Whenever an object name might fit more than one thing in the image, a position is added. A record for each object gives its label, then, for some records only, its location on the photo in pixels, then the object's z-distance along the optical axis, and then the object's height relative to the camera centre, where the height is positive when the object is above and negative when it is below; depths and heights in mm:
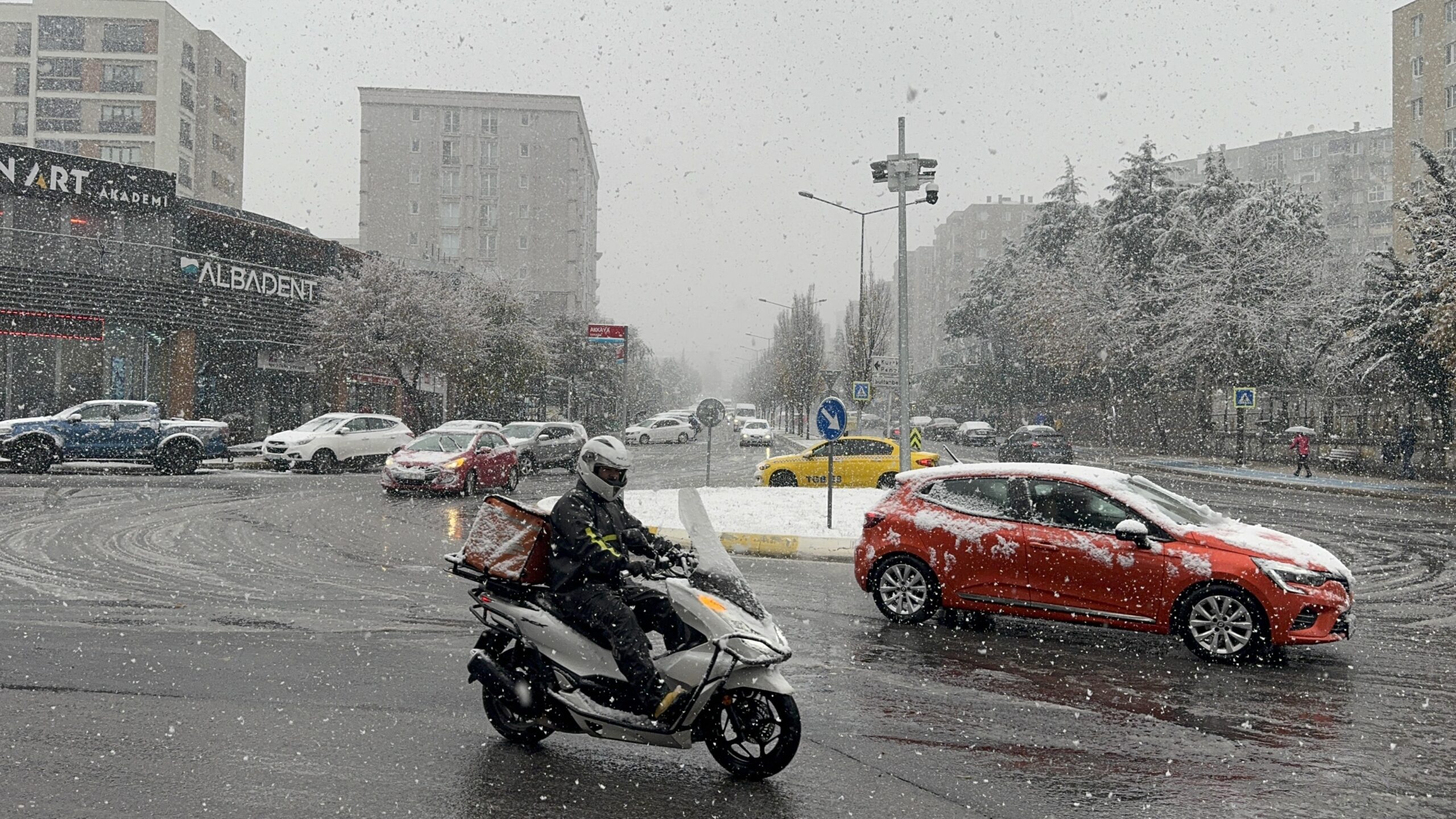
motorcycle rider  4910 -708
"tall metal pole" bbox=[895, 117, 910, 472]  20406 +1190
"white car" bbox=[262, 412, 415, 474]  27141 -762
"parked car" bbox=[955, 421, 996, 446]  59688 -825
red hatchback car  7840 -1082
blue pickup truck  23953 -646
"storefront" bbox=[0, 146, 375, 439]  31906 +3627
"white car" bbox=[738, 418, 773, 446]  52156 -860
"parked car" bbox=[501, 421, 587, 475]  29906 -782
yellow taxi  23531 -1047
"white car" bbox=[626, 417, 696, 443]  58281 -830
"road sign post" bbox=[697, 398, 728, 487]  21891 +89
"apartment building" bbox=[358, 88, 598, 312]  98625 +21300
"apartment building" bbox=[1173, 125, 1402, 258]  110000 +26921
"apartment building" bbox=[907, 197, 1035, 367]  154875 +25149
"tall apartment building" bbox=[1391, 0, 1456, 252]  63625 +20806
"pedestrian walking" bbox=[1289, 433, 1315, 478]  32625 -827
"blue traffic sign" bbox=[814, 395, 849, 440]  15953 -28
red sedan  21000 -993
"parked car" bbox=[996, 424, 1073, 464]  36062 -887
